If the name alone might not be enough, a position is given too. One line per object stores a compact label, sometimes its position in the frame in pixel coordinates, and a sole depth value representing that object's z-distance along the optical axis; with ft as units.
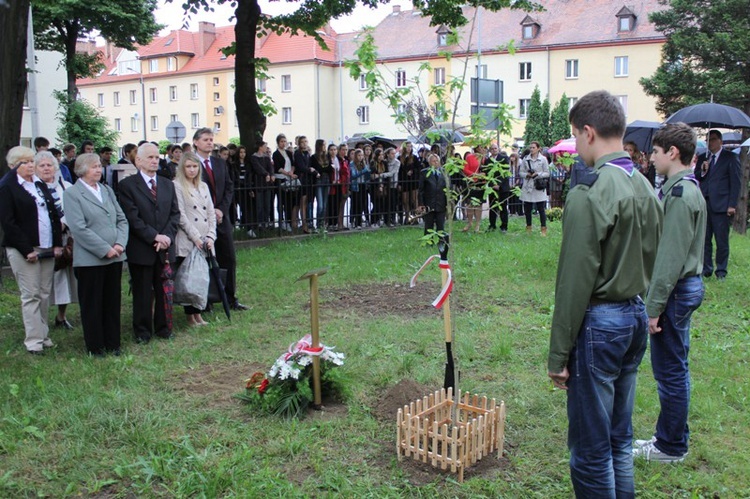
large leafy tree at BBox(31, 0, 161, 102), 92.02
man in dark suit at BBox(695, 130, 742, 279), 31.48
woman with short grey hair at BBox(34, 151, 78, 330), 22.35
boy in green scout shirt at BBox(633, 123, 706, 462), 13.07
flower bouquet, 16.31
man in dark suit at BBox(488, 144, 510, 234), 47.88
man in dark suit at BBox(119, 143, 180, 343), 22.50
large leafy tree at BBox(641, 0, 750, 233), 97.45
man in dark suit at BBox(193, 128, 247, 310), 26.17
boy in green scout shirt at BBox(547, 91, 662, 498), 9.45
